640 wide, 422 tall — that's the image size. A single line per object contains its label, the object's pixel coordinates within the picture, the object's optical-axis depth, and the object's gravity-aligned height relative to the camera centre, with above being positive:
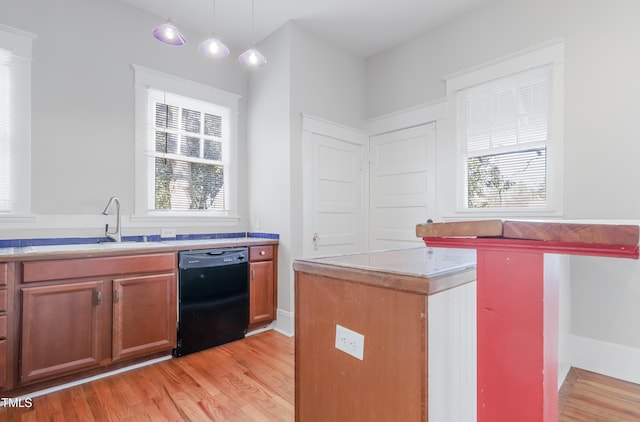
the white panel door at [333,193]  3.46 +0.22
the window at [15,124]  2.48 +0.68
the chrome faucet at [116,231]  2.86 -0.17
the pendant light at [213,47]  2.28 +1.19
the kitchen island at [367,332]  0.85 -0.37
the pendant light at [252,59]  2.41 +1.17
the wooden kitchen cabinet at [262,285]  3.16 -0.75
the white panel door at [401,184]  3.51 +0.33
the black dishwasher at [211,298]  2.68 -0.77
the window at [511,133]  2.67 +0.73
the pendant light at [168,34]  2.11 +1.19
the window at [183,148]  3.13 +0.67
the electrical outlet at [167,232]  3.20 -0.22
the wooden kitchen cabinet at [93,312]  2.04 -0.72
